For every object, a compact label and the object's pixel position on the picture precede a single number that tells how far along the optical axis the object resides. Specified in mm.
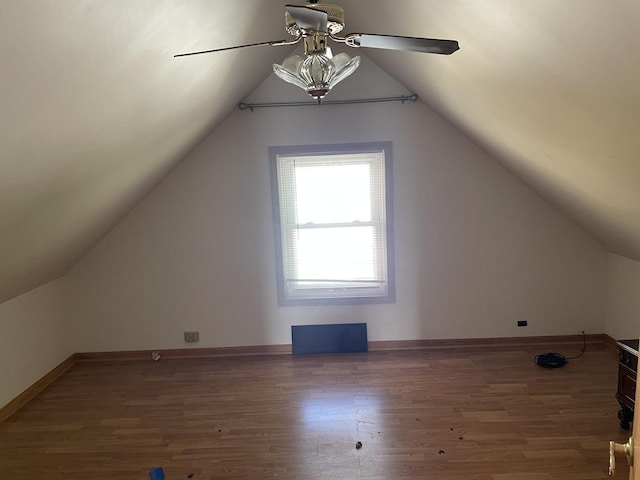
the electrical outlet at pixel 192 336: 4426
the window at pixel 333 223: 4191
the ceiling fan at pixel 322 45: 1523
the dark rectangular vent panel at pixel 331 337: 4375
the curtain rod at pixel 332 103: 4059
